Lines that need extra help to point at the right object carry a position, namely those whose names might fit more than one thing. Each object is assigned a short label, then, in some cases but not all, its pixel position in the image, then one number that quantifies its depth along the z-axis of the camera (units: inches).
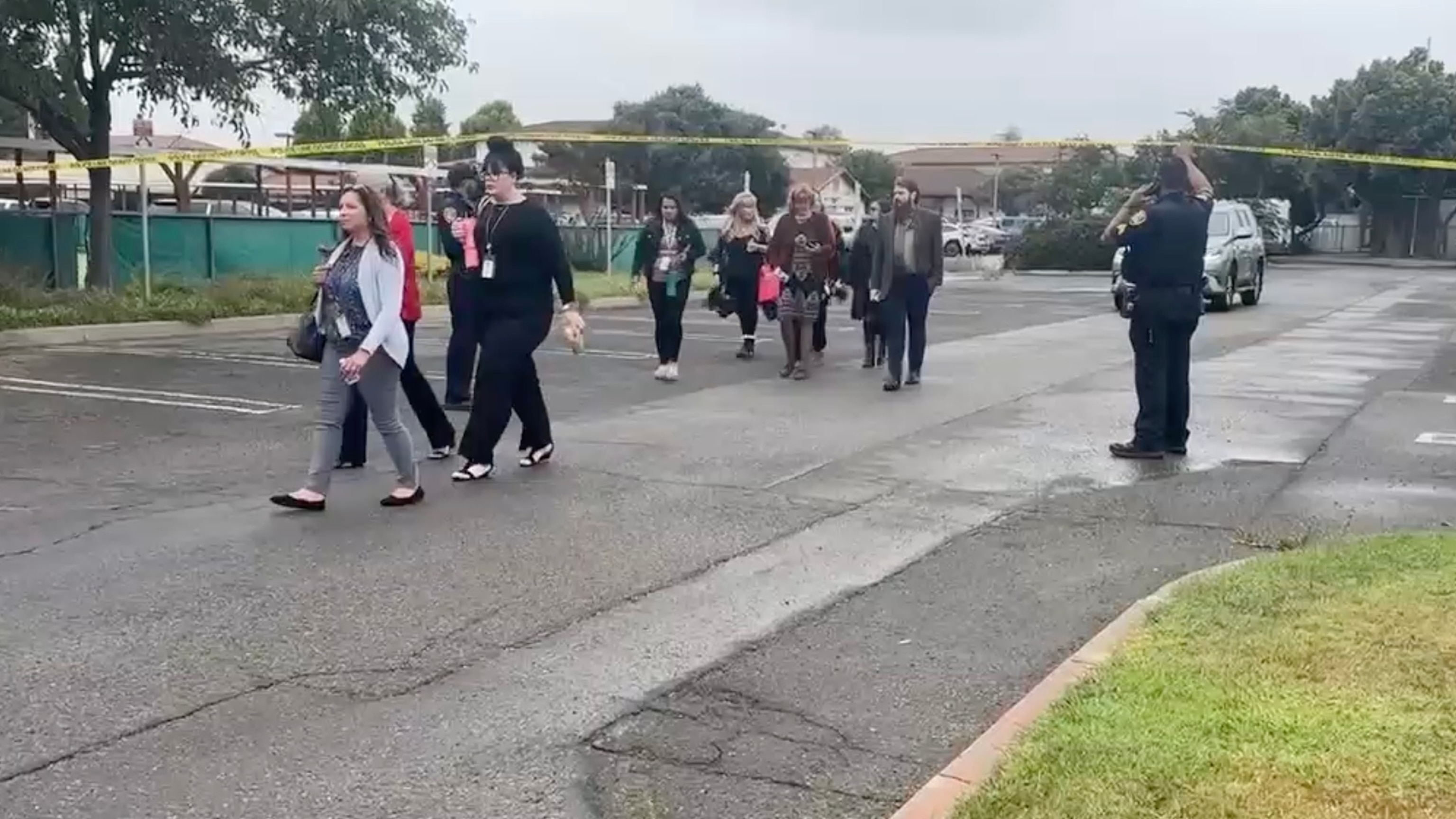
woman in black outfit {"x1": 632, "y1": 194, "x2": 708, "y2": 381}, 563.8
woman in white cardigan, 319.3
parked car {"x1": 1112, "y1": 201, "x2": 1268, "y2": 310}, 957.2
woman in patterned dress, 562.6
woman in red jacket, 371.9
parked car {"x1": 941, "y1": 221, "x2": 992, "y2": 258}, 2050.9
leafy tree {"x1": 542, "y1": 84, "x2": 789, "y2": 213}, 2311.8
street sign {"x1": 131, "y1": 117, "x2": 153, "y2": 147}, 987.9
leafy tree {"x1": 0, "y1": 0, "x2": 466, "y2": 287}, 717.9
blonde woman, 640.4
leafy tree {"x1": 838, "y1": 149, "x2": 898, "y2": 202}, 3442.4
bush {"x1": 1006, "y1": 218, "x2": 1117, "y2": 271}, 1718.8
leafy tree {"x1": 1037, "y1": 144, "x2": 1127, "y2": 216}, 1908.2
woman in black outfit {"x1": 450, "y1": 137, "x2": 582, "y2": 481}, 356.5
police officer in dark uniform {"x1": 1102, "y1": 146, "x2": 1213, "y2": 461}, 389.1
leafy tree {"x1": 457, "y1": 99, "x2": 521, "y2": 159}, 2605.8
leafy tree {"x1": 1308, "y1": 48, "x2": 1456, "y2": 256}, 1973.4
